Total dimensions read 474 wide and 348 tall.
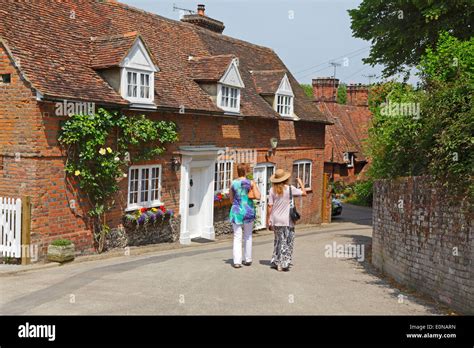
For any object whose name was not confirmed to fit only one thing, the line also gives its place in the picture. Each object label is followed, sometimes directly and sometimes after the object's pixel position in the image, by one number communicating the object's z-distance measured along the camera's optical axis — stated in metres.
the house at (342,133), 37.06
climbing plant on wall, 12.04
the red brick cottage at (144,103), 11.47
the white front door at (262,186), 20.75
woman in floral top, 9.95
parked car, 30.80
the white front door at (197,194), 16.52
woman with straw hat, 9.77
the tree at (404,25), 16.16
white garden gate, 11.10
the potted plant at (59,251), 11.48
